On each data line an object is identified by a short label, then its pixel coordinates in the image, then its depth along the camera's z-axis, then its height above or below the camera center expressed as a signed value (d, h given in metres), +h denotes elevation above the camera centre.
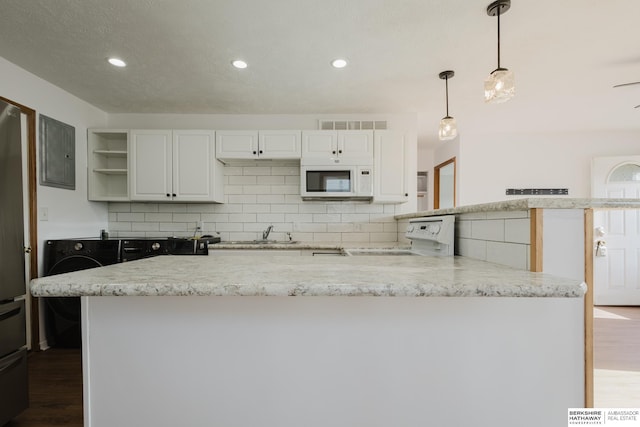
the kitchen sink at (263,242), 3.00 -0.34
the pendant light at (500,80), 1.60 +0.74
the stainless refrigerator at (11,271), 1.43 -0.30
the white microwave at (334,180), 3.00 +0.33
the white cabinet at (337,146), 3.01 +0.69
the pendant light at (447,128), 2.26 +0.66
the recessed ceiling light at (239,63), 2.23 +1.18
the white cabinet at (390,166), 3.04 +0.48
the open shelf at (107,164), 3.02 +0.53
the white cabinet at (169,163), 3.00 +0.51
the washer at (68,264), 2.51 -0.47
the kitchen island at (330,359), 0.83 -0.44
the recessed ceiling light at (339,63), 2.22 +1.17
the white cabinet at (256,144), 3.01 +0.71
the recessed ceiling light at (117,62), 2.20 +1.18
